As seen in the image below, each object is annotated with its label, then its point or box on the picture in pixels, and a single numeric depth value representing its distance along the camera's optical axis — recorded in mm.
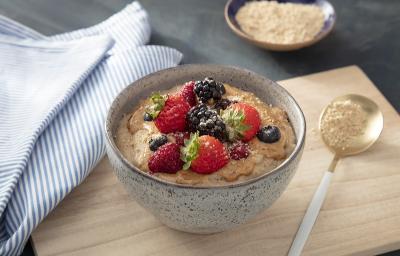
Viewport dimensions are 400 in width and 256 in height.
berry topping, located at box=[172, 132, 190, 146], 437
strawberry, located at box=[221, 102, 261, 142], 439
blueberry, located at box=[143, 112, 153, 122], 464
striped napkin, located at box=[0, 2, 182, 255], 480
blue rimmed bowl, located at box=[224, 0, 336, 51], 644
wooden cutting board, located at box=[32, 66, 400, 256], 462
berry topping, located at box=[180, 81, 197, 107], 470
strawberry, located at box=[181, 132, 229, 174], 417
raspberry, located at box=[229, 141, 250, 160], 434
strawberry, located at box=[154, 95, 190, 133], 444
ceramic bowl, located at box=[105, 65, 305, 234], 411
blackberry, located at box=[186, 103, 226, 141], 433
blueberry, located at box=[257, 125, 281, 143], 448
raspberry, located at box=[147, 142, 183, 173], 421
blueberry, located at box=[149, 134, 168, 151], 436
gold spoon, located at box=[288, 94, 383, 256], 466
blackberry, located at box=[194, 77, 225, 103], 467
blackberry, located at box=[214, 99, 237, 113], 470
